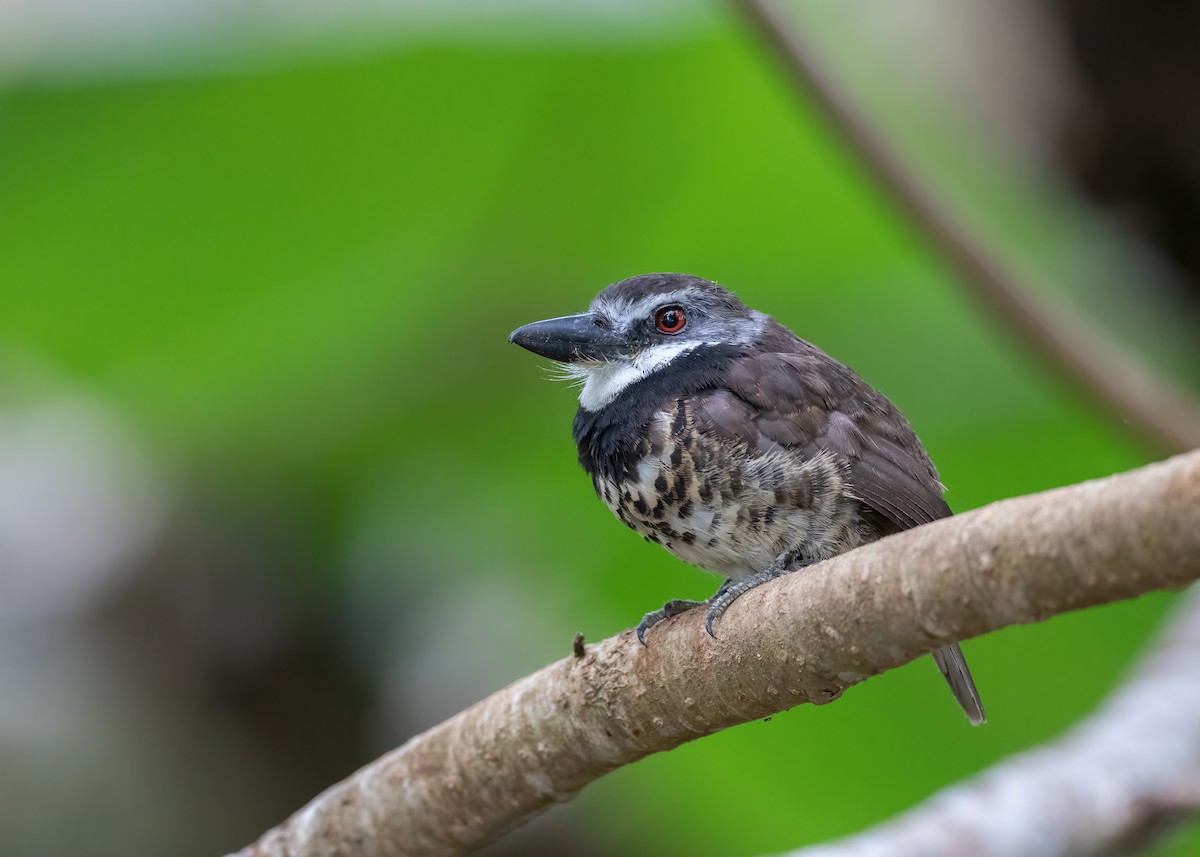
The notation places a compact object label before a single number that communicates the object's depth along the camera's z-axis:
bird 5.30
